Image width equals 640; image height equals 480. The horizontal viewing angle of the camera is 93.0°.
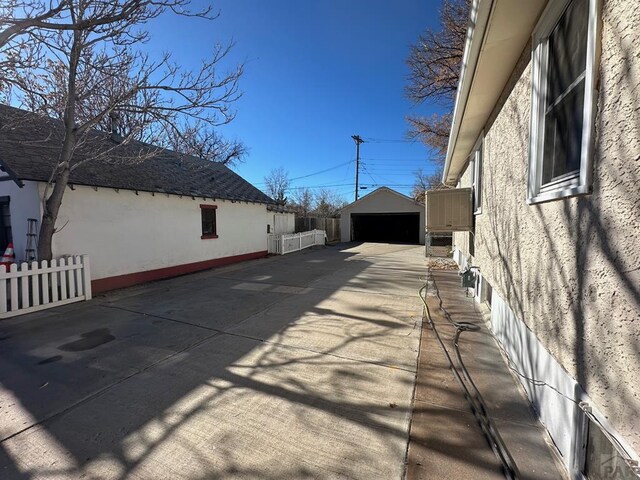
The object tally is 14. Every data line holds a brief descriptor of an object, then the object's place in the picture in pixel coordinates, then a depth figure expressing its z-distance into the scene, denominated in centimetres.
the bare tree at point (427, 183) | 2995
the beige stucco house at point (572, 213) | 146
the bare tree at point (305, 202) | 3837
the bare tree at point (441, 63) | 1042
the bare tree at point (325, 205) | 3569
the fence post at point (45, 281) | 591
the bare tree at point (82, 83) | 488
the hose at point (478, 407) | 206
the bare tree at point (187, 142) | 725
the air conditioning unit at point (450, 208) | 656
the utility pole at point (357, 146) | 3231
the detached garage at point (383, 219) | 2212
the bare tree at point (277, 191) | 3459
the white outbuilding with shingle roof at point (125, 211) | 682
